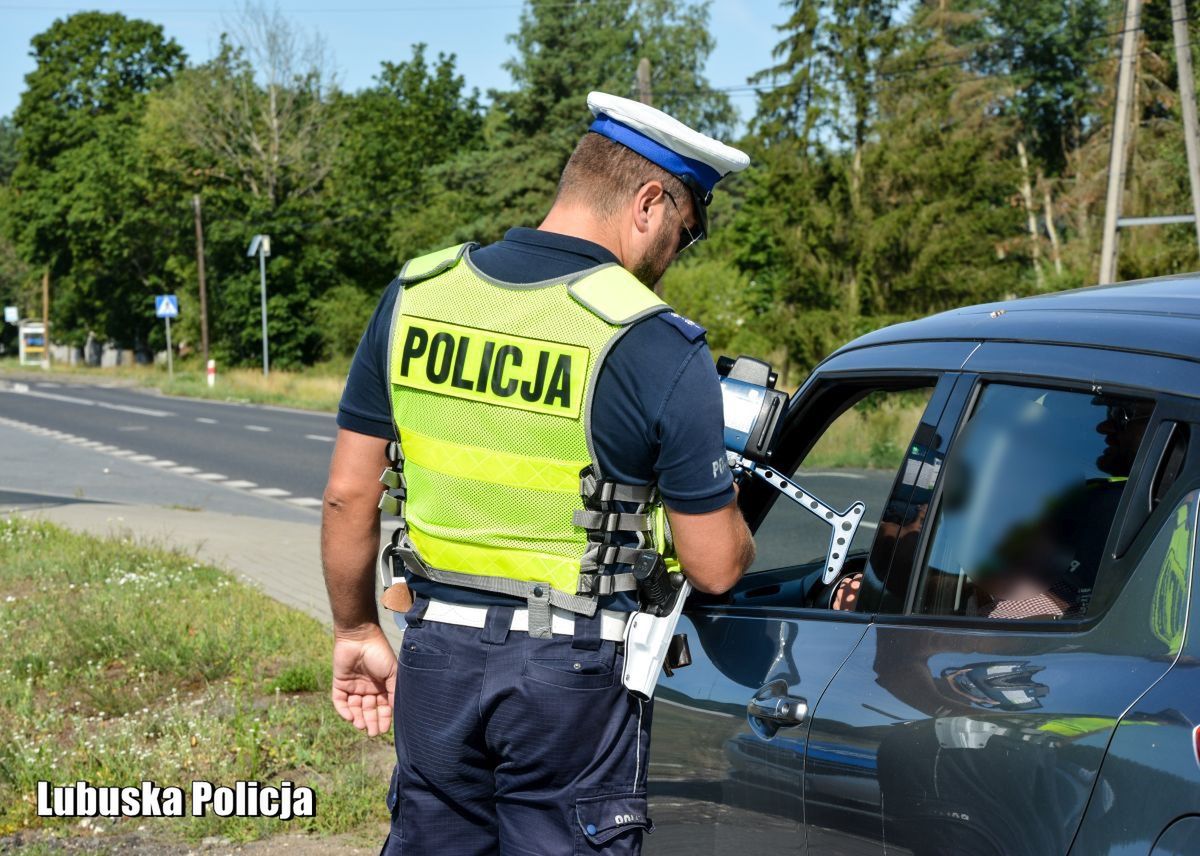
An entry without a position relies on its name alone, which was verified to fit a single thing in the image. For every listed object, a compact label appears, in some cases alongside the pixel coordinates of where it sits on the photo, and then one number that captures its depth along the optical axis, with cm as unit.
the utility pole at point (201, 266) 5306
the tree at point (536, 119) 5106
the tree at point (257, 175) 5494
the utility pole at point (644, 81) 2539
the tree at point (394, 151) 5984
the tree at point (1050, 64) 5112
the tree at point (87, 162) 6141
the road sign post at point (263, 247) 4420
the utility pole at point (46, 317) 7000
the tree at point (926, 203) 3578
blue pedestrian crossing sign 4497
